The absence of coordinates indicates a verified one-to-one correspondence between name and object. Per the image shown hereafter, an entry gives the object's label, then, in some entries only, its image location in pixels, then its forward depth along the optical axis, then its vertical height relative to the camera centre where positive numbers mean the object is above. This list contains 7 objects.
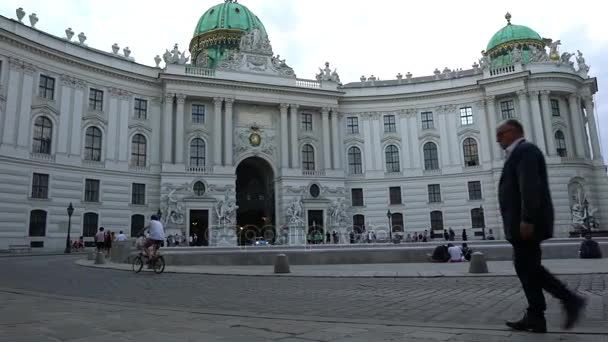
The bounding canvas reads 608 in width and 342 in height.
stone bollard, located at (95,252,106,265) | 20.46 -0.53
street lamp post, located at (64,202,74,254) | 33.44 +0.28
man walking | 5.13 +0.09
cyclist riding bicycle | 15.55 +0.30
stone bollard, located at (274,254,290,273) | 15.31 -0.77
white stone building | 39.44 +10.85
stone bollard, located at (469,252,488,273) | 13.83 -0.88
